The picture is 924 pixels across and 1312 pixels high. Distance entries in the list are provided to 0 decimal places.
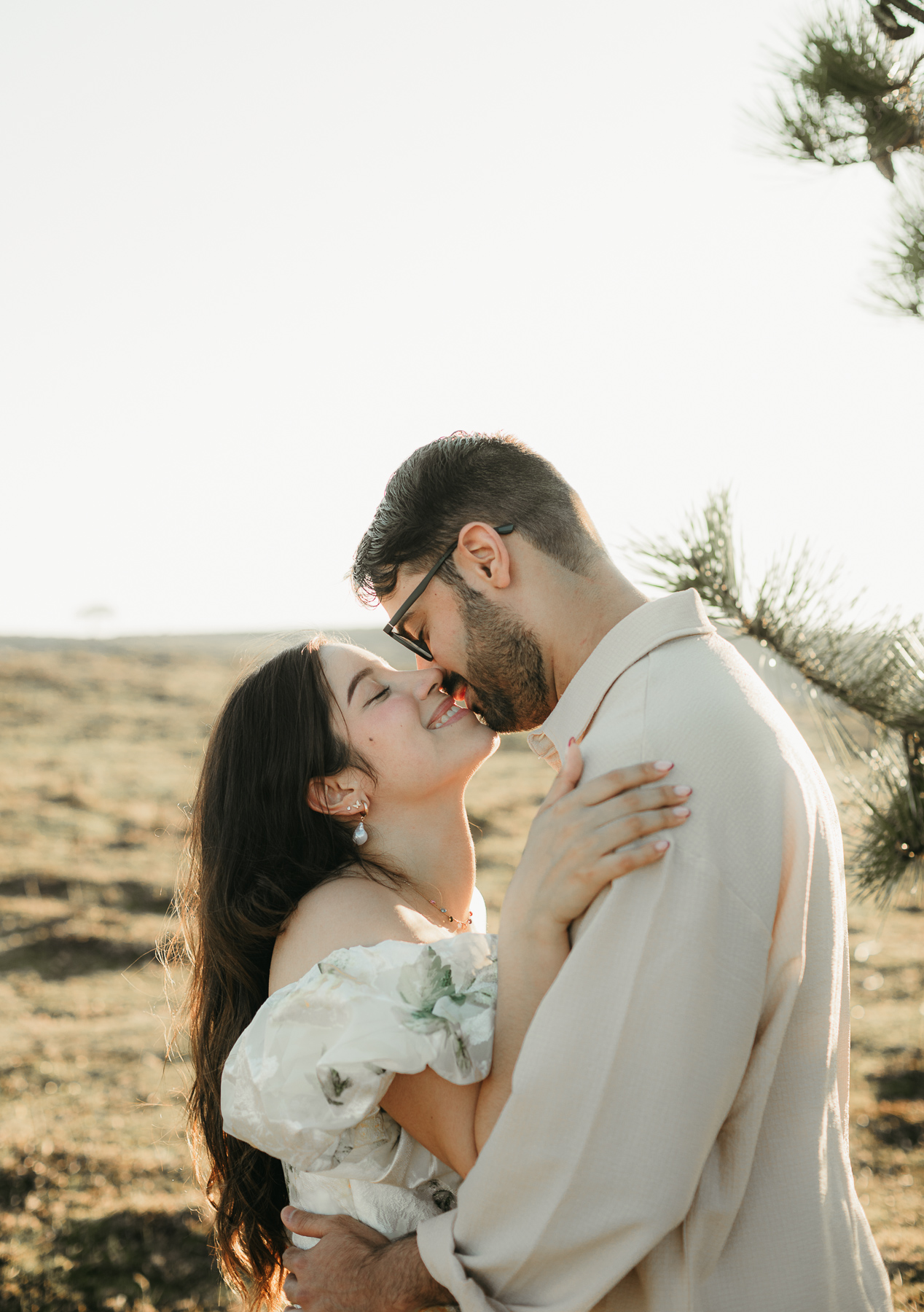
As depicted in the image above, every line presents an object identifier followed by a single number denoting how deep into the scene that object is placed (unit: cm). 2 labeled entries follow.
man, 113
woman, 121
